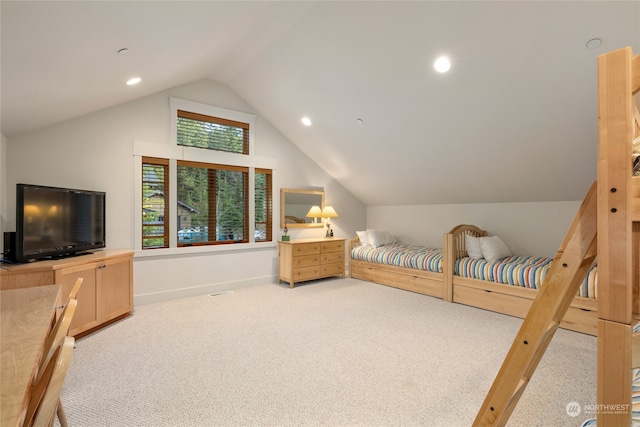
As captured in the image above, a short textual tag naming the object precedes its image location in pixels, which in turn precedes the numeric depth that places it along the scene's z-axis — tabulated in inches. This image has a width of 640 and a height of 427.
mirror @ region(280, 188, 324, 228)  200.5
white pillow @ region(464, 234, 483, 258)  155.6
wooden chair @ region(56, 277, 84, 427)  53.5
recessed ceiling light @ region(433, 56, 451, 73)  106.7
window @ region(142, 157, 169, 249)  154.3
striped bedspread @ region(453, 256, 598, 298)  111.4
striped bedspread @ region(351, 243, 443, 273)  166.4
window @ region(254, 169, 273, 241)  193.5
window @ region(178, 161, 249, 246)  166.2
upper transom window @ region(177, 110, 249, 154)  167.0
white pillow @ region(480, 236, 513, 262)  147.8
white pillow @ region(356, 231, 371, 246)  213.0
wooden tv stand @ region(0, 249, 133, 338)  96.2
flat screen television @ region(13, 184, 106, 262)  101.3
